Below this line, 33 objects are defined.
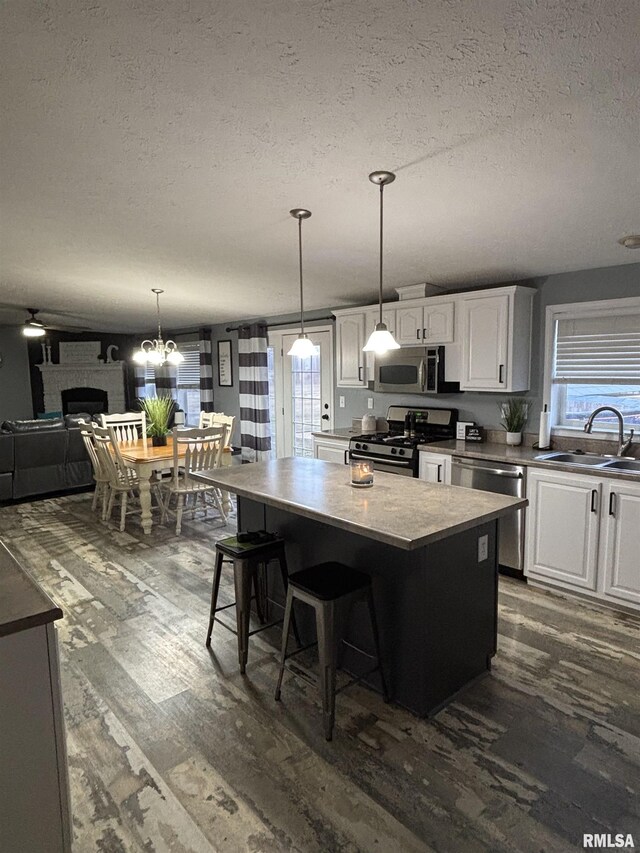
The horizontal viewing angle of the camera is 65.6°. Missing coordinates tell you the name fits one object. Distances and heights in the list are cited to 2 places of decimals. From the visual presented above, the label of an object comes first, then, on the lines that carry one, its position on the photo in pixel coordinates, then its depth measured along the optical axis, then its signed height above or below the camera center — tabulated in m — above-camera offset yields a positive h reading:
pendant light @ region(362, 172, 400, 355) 2.39 +0.16
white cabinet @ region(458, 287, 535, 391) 3.83 +0.27
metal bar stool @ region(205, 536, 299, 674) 2.48 -0.98
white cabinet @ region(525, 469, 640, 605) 3.00 -1.03
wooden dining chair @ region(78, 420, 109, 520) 4.98 -0.87
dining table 4.48 -0.79
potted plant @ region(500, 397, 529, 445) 4.03 -0.38
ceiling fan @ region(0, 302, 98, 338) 6.29 +0.87
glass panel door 5.85 -0.26
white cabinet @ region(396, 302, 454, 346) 4.20 +0.43
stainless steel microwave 4.32 +0.01
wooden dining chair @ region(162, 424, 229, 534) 4.52 -0.73
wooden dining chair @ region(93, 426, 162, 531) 4.66 -0.83
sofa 5.44 -0.91
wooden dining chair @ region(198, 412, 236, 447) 5.48 -0.50
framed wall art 7.34 +0.17
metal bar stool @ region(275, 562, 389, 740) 2.04 -0.95
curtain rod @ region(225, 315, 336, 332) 5.84 +0.65
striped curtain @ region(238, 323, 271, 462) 6.55 -0.20
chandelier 5.18 +0.23
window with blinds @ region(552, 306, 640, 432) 3.58 +0.02
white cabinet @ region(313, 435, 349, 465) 4.79 -0.74
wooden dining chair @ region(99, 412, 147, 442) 5.69 -0.55
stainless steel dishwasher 3.47 -0.81
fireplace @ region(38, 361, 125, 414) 8.98 -0.12
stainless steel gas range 4.12 -0.58
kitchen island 2.10 -0.88
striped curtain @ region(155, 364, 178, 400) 8.83 -0.07
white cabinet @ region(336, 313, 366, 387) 4.94 +0.25
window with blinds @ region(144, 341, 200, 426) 8.20 -0.10
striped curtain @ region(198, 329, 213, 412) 7.60 +0.06
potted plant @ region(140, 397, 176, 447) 5.04 -0.46
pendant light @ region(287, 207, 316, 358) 2.85 +0.16
